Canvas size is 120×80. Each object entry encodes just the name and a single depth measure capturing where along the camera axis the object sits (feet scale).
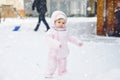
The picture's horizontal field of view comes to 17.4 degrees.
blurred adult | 51.49
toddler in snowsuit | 22.48
